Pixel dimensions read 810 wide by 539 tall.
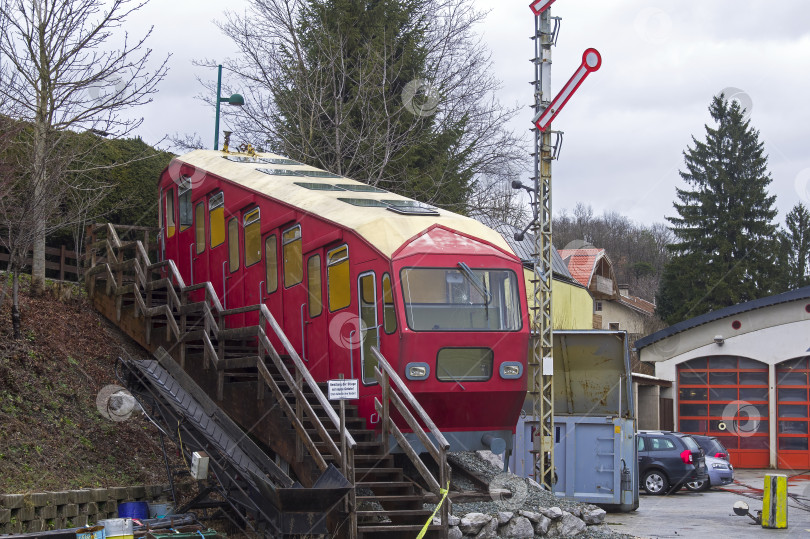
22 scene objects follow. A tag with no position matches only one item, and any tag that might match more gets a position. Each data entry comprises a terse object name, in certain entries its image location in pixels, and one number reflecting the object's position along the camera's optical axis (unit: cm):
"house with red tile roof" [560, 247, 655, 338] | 5656
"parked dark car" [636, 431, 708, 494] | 2353
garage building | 3297
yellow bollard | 1634
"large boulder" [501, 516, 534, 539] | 1241
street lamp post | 1933
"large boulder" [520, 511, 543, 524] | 1270
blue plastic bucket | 1202
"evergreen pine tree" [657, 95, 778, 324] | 5206
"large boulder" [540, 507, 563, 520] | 1296
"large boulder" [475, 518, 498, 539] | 1205
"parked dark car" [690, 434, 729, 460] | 2608
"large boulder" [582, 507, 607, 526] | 1355
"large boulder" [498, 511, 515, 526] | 1237
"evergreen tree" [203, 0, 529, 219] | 2553
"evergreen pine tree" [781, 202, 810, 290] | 5903
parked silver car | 2517
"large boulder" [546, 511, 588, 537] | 1294
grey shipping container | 1816
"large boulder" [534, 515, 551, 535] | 1273
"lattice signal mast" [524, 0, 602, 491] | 1697
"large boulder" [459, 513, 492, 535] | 1192
